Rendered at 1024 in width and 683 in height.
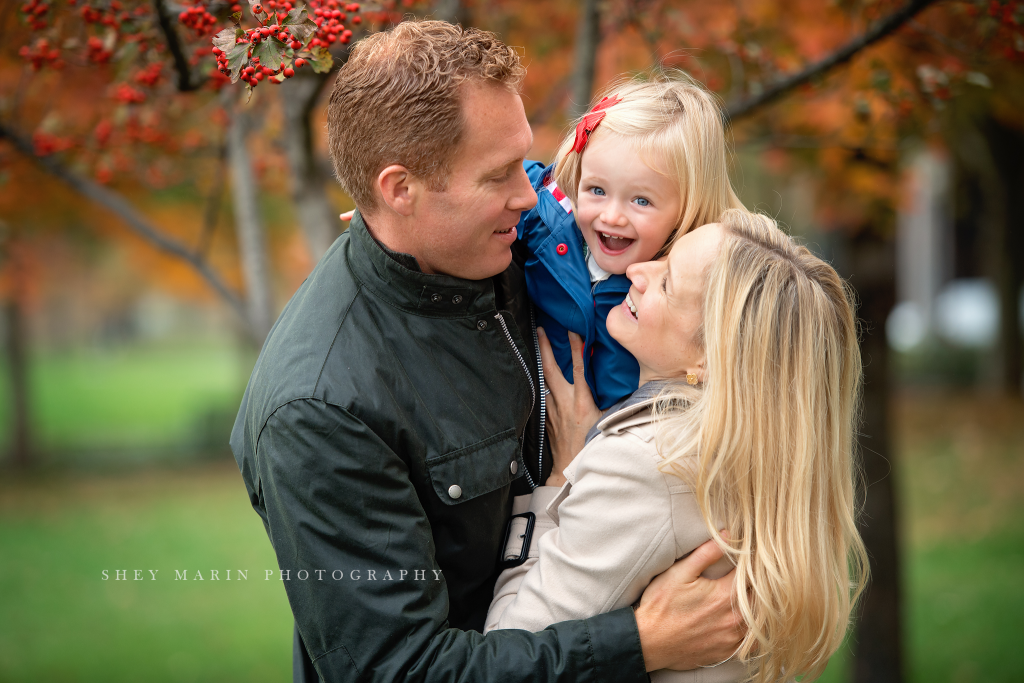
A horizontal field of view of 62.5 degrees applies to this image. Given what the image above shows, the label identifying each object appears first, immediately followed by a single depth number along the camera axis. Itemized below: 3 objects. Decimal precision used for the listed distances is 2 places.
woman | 1.93
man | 1.84
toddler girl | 2.36
